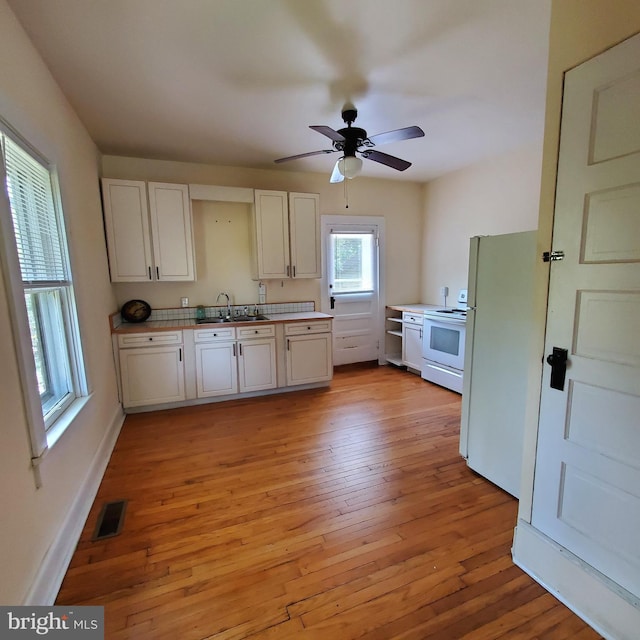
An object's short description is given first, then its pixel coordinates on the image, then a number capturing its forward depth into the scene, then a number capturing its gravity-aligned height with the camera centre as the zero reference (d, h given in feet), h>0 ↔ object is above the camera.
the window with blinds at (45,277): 5.41 +0.01
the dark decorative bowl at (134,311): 12.30 -1.30
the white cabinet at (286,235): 13.17 +1.50
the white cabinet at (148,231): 11.23 +1.55
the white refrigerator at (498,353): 6.49 -1.80
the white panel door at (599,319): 3.94 -0.69
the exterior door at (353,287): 15.66 -0.78
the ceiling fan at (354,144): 7.97 +3.17
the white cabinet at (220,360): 11.29 -3.16
